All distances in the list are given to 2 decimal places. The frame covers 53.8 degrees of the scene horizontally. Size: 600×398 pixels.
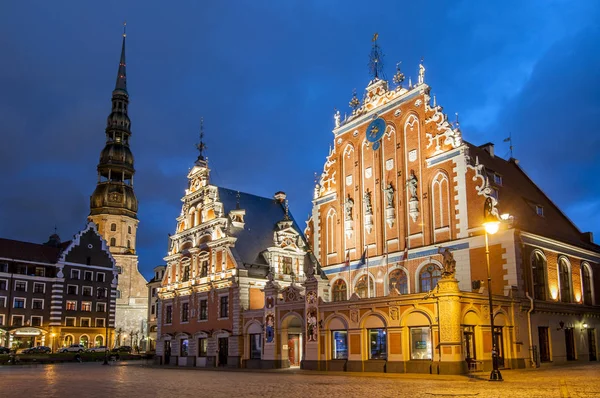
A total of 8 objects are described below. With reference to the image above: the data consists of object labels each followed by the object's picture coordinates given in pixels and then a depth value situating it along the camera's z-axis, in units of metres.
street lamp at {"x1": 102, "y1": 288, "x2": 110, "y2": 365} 76.91
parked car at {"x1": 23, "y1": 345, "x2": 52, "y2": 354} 61.25
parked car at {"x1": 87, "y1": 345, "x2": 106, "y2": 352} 69.47
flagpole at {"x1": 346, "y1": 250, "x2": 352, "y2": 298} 41.53
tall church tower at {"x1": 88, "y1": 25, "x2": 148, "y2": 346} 96.75
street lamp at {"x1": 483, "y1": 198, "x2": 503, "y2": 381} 24.02
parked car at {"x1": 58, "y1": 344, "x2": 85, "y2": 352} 65.91
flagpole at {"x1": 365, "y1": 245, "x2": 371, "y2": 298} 40.12
